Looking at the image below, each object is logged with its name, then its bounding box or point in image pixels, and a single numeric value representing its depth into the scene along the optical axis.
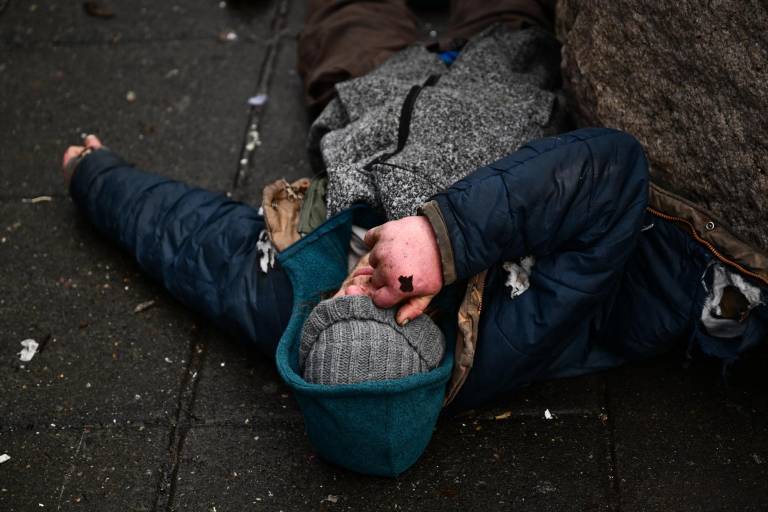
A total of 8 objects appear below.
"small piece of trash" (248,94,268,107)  3.38
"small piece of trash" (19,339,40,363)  2.55
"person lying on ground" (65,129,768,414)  2.03
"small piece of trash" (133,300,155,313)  2.67
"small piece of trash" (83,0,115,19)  3.86
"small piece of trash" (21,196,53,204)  3.04
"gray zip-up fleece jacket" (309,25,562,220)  2.30
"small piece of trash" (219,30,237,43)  3.68
